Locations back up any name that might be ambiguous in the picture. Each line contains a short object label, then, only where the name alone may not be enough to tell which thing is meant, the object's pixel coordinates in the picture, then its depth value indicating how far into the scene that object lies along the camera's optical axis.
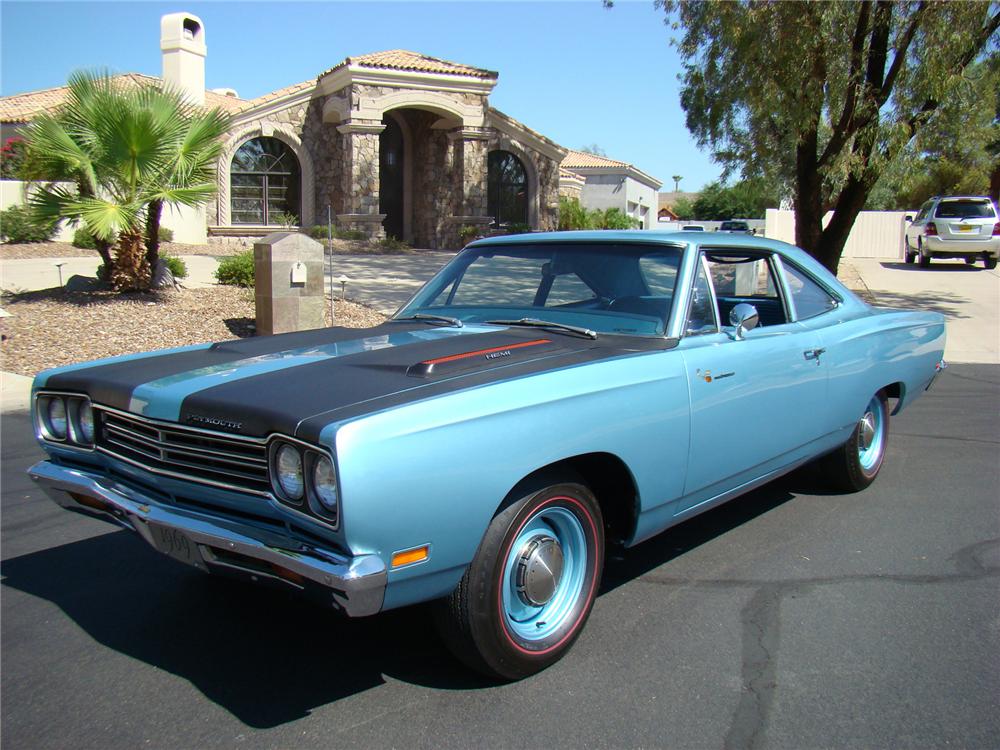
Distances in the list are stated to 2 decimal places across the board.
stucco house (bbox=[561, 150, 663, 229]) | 46.19
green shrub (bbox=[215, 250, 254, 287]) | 14.02
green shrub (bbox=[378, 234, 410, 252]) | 23.77
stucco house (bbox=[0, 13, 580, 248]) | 23.88
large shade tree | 12.84
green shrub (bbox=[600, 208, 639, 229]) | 33.84
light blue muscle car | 2.78
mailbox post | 10.80
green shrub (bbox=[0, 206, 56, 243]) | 19.34
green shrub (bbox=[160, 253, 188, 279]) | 13.77
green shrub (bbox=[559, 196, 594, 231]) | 29.45
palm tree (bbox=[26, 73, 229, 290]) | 11.21
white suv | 21.88
